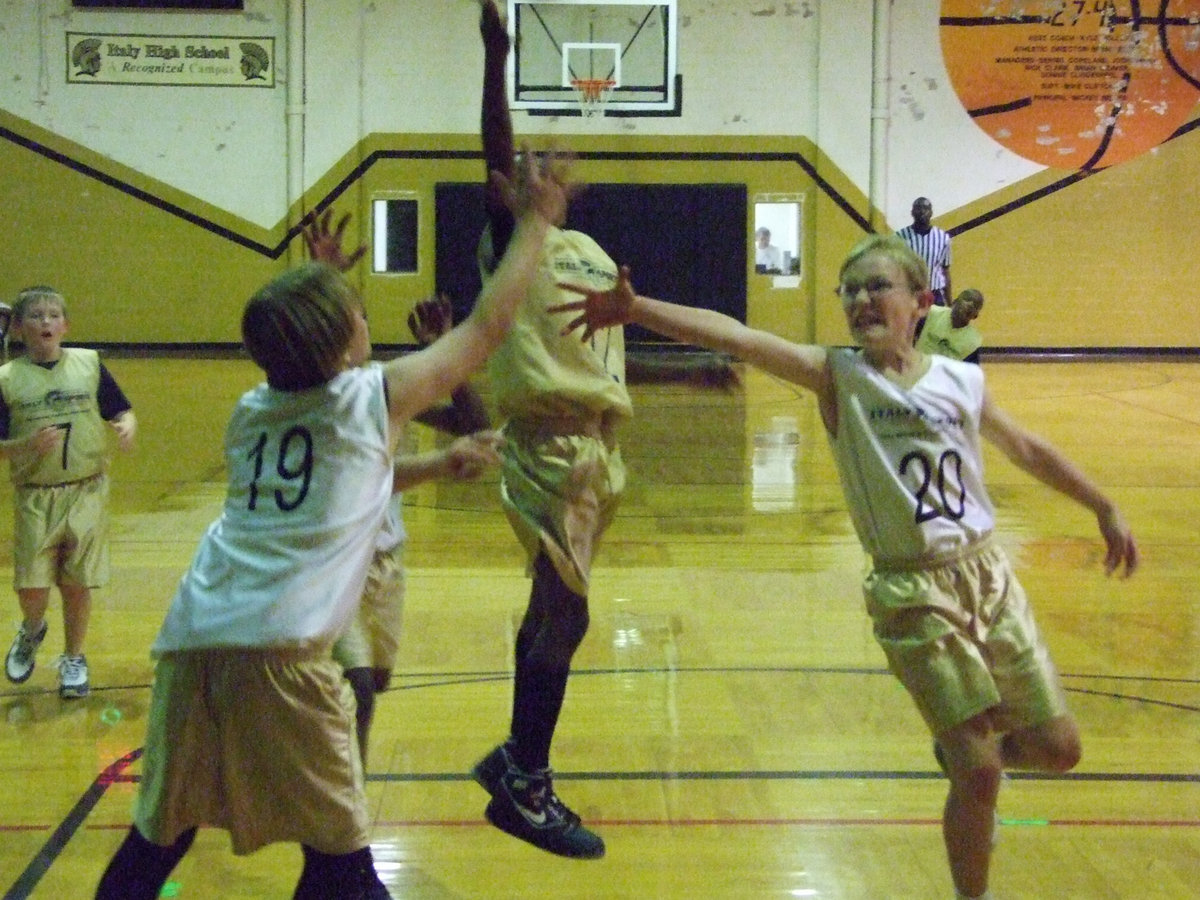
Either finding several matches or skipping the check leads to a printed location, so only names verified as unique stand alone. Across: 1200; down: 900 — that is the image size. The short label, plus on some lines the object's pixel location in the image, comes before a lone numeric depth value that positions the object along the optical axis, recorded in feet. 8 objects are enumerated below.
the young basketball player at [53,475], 15.39
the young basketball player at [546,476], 11.08
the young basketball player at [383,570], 10.39
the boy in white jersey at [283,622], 7.44
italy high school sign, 55.62
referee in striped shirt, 41.14
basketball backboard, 53.11
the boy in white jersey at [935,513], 9.22
